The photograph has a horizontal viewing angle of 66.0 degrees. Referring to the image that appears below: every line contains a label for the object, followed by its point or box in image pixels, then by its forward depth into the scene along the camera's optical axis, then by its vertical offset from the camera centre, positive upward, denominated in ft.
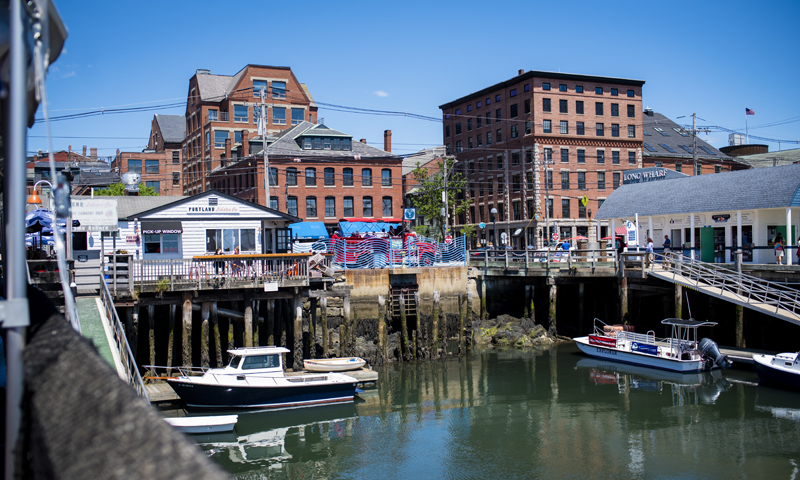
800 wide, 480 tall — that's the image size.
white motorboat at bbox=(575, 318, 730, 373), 85.56 -17.24
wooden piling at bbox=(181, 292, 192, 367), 74.90 -10.88
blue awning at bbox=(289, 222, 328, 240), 149.38 +2.16
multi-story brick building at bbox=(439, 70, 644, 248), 211.20 +30.99
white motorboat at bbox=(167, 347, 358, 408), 68.54 -16.72
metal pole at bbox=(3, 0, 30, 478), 10.66 +0.08
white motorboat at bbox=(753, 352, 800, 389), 73.51 -16.77
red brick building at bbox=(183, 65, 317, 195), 234.38 +51.80
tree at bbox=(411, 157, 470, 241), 196.03 +12.66
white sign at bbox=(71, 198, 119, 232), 67.67 +3.21
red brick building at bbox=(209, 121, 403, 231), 185.88 +19.57
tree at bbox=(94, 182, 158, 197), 187.52 +16.88
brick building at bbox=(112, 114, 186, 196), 275.18 +36.79
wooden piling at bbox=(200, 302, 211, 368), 76.74 -11.03
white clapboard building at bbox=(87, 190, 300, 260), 92.12 +2.14
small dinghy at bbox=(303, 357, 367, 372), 83.15 -17.12
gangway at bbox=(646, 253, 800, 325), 82.74 -8.05
